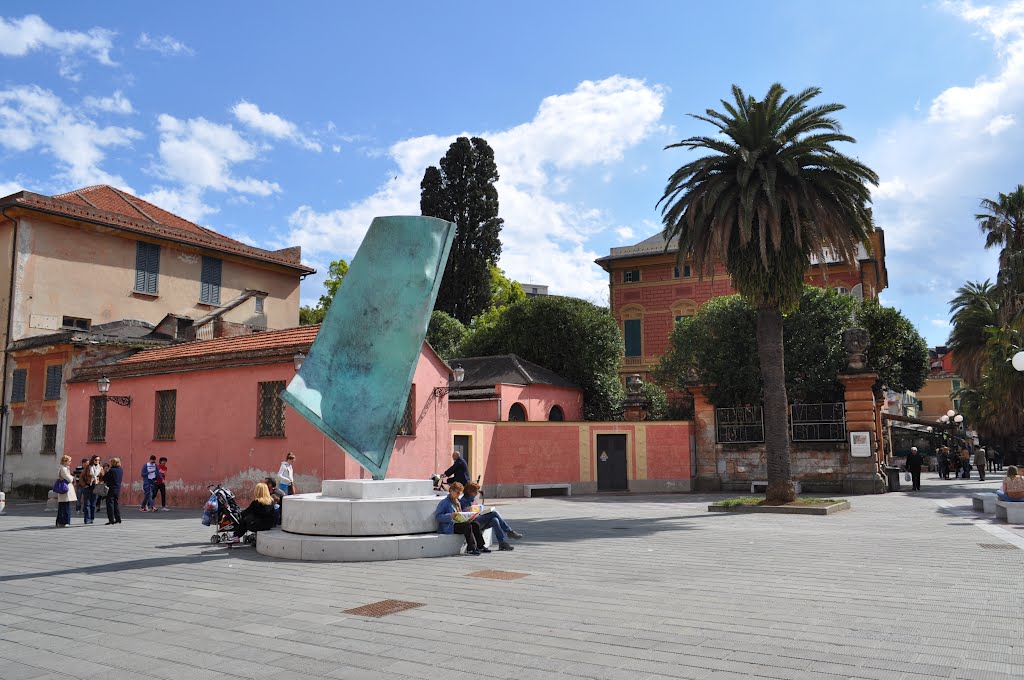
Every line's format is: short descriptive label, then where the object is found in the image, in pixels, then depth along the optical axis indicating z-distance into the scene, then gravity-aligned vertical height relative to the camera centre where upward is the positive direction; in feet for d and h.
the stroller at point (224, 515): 39.81 -3.53
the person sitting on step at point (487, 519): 37.55 -3.65
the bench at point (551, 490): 87.45 -5.23
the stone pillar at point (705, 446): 86.84 -0.42
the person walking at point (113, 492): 54.19 -3.08
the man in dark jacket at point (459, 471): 52.37 -1.77
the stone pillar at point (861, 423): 76.89 +1.77
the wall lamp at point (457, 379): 75.97 +6.48
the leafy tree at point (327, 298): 169.93 +32.85
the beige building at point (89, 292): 85.97 +20.98
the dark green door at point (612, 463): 91.09 -2.32
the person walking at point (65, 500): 51.72 -3.44
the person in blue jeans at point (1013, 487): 50.39 -3.13
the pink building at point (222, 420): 64.80 +2.50
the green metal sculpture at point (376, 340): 38.19 +5.32
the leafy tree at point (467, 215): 166.09 +50.83
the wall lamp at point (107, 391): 71.46 +5.34
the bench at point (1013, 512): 48.98 -4.65
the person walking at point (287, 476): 54.65 -2.09
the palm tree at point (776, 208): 59.26 +18.10
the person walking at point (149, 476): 64.08 -2.33
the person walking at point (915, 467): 83.66 -2.90
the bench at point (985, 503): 54.90 -4.61
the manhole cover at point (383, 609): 22.71 -4.92
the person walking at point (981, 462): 110.22 -3.21
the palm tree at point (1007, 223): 118.83 +34.14
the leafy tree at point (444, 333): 143.95 +21.11
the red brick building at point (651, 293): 157.38 +31.09
